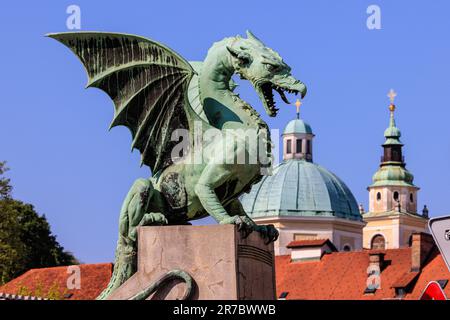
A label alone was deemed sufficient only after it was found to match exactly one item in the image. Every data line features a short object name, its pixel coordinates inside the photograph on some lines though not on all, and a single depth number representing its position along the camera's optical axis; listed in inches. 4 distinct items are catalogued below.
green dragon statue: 761.0
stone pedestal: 730.2
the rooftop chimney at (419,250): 2928.2
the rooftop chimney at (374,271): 2921.5
